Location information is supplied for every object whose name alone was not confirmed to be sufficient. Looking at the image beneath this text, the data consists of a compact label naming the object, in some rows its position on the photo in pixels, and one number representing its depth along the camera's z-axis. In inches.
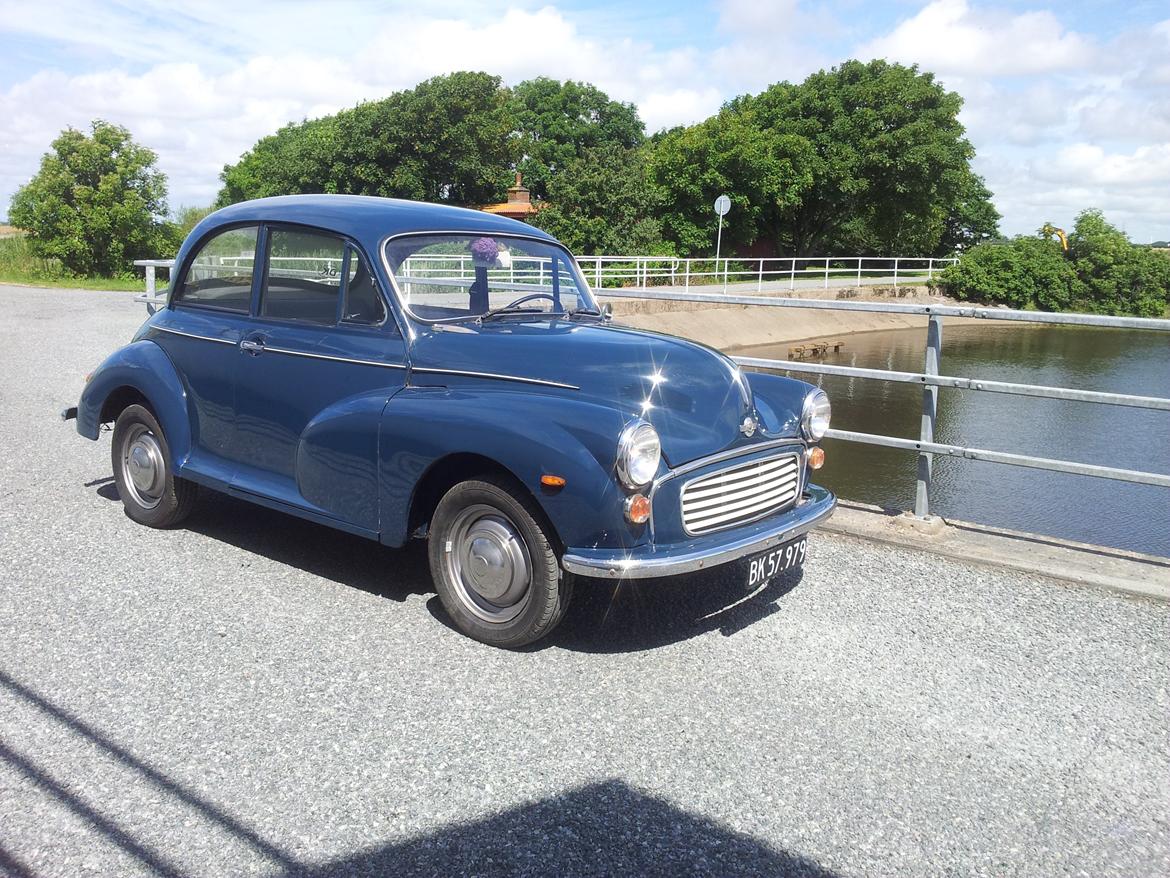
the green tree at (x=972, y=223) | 2812.5
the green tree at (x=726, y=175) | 1798.7
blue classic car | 150.3
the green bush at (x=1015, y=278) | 1870.1
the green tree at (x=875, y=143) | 1876.2
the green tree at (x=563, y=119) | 2704.2
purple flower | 195.0
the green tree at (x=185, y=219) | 1505.9
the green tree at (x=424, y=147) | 1971.0
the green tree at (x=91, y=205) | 1373.0
